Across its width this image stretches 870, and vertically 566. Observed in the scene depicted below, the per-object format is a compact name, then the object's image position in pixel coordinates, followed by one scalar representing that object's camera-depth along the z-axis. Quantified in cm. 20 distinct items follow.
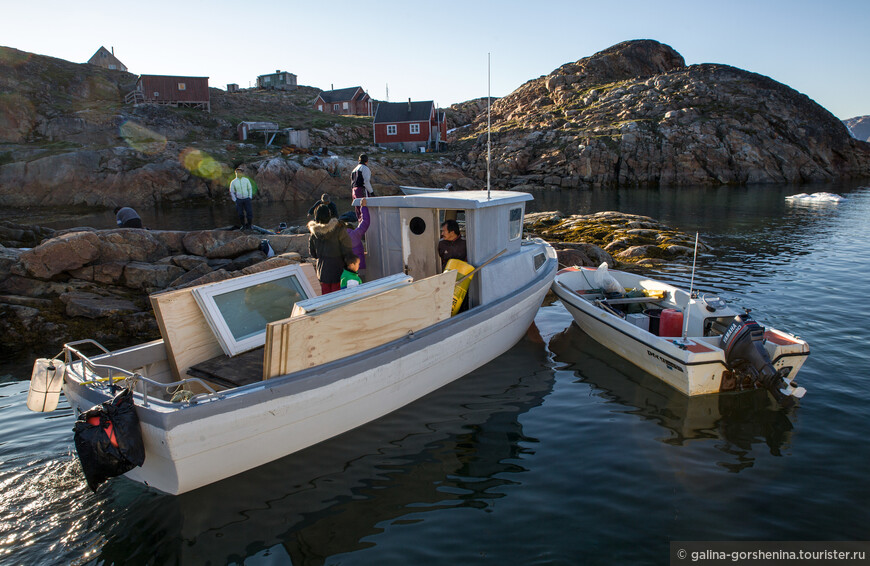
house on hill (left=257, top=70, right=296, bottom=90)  9675
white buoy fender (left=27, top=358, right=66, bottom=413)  552
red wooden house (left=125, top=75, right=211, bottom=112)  5666
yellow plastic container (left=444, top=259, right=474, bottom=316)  887
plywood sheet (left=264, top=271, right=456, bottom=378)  605
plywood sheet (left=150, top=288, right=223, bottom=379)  675
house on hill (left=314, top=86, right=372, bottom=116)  7862
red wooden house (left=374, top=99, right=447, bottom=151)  5975
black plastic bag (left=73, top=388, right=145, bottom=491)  489
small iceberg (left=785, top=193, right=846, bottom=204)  3538
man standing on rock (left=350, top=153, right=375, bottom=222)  1166
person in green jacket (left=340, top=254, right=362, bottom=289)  800
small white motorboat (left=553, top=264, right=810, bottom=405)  747
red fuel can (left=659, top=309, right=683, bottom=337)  915
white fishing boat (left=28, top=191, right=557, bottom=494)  547
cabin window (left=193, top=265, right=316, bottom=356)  713
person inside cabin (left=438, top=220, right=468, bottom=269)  904
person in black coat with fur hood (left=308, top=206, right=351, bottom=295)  802
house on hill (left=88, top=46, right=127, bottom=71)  7950
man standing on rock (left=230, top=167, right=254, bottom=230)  1784
